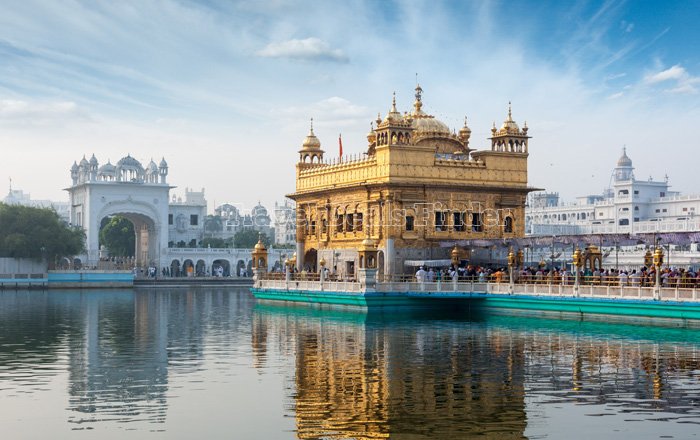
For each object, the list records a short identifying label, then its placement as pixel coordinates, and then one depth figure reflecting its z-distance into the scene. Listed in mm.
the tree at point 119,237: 94812
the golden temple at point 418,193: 41469
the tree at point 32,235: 68438
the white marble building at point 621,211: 112125
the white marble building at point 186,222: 109688
